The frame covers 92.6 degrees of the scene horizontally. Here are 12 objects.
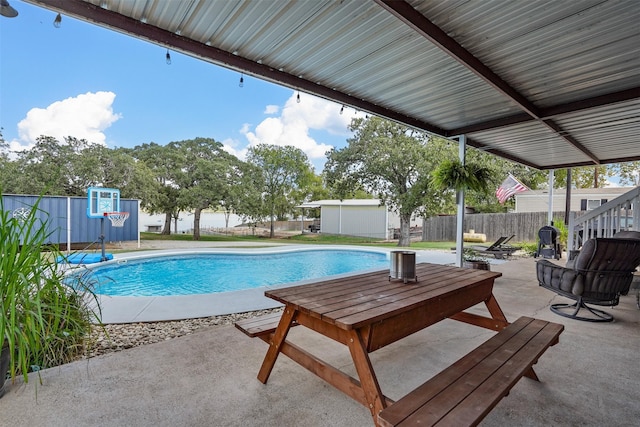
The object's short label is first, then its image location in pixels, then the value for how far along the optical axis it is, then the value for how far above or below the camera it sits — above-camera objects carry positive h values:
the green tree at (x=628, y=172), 19.29 +2.83
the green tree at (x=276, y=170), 15.38 +1.92
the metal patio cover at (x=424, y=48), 2.36 +1.55
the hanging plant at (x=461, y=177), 5.18 +0.61
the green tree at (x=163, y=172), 13.70 +1.49
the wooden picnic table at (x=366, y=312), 1.46 -0.58
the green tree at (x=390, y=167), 11.96 +1.76
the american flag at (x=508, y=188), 9.50 +0.77
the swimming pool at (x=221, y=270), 6.45 -1.66
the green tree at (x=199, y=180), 13.38 +1.14
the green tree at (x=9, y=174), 10.26 +0.94
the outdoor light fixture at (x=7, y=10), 1.92 +1.23
